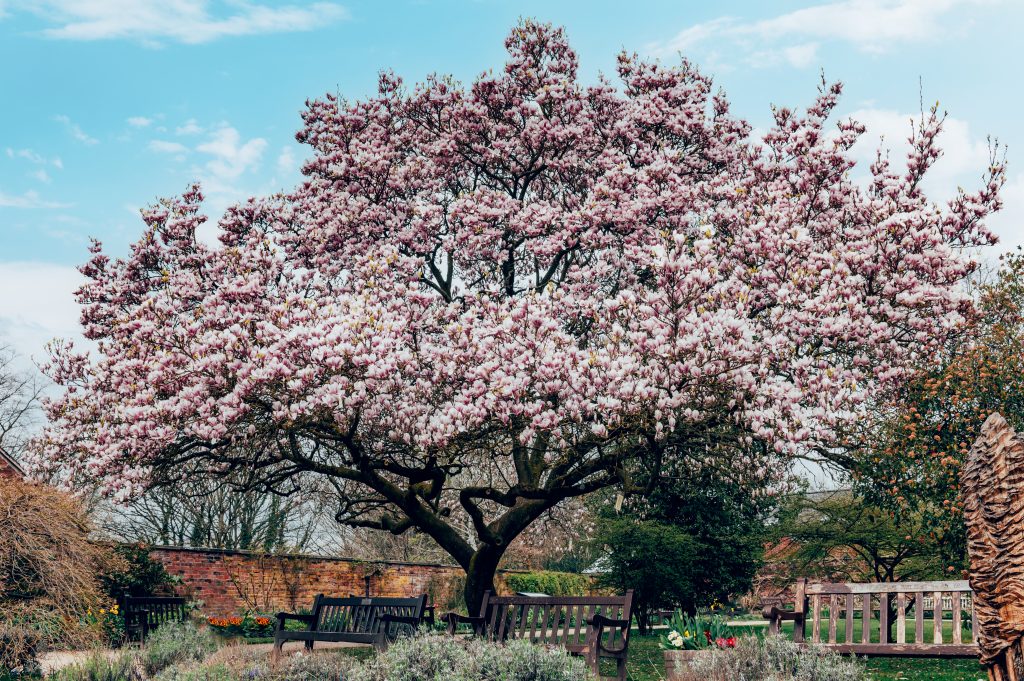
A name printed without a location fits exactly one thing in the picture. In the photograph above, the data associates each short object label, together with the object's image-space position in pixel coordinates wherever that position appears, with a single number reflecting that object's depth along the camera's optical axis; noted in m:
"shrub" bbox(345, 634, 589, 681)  6.83
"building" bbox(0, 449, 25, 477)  20.95
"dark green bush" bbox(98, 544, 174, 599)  15.48
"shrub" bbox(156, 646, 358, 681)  8.07
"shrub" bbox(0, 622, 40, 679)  9.81
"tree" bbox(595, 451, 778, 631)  17.38
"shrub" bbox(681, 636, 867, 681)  6.93
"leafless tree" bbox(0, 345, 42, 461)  33.38
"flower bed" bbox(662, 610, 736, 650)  8.88
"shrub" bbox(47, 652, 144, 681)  8.68
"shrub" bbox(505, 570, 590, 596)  24.75
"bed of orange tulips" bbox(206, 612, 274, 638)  16.28
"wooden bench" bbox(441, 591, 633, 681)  8.72
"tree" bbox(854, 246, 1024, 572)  11.26
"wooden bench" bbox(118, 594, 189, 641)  13.02
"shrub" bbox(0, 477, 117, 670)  10.02
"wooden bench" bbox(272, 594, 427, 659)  10.05
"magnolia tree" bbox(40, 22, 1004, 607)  11.18
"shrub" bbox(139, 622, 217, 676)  9.62
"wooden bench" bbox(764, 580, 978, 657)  8.40
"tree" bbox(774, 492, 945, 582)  16.48
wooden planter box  8.15
